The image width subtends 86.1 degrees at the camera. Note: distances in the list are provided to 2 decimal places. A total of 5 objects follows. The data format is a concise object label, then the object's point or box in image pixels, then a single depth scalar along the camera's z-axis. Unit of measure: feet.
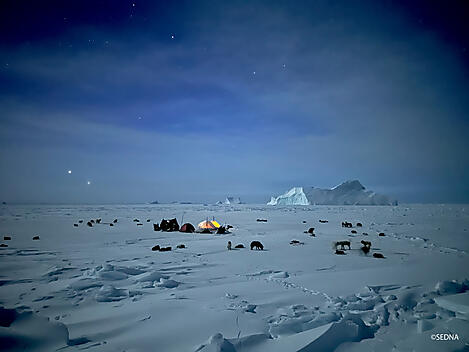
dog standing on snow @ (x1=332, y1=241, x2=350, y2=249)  40.65
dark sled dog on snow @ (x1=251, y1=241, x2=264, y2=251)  42.06
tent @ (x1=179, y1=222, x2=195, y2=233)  67.70
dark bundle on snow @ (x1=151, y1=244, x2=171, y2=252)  40.00
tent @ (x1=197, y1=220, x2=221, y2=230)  68.16
